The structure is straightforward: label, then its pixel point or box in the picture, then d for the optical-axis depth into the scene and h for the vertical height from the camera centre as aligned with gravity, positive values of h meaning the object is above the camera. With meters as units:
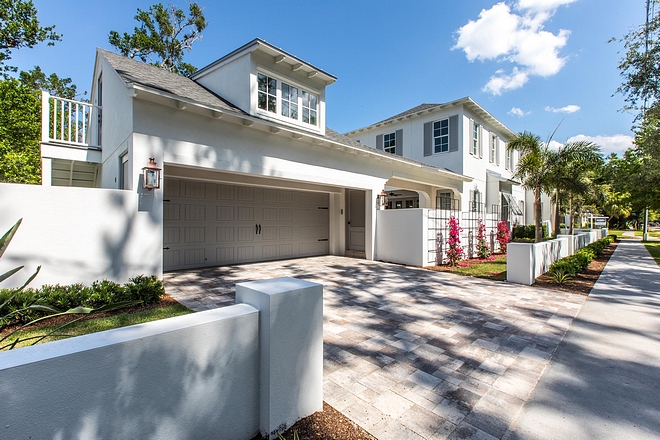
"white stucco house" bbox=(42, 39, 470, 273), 6.47 +1.73
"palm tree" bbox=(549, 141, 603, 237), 10.85 +2.31
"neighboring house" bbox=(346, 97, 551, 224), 14.91 +4.25
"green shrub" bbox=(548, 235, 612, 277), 7.96 -1.22
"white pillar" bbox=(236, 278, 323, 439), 2.10 -0.96
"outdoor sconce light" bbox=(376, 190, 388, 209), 11.48 +0.83
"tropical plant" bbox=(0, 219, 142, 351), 1.48 -0.45
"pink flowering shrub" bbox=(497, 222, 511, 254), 13.96 -0.56
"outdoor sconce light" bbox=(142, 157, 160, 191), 6.07 +0.92
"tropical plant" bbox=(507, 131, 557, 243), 11.17 +2.32
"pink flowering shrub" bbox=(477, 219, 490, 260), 12.44 -0.94
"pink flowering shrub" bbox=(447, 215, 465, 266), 10.48 -0.83
